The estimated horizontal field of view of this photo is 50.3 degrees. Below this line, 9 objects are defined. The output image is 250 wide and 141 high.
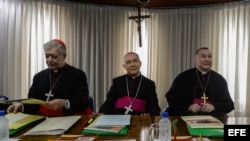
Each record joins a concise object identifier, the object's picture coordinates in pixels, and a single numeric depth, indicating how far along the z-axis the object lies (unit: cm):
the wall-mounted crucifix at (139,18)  436
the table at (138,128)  154
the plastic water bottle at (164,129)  141
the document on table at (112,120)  182
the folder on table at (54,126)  163
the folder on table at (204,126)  158
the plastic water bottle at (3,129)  147
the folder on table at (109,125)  164
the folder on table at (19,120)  168
